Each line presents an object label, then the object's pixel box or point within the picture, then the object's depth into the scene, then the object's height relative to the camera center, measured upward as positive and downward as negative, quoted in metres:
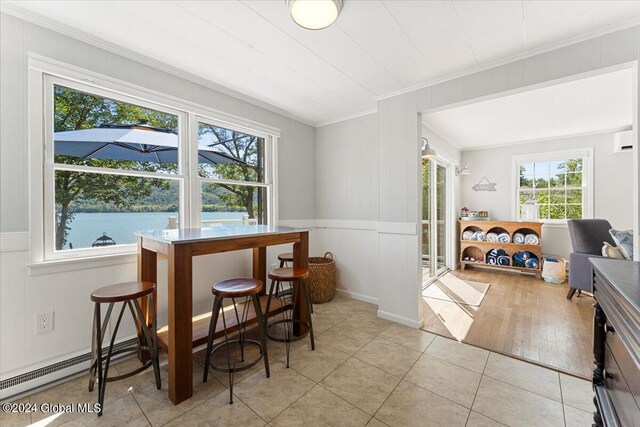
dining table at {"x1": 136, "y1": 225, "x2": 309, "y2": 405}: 1.60 -0.38
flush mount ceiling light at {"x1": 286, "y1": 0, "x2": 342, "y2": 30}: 1.52 +1.20
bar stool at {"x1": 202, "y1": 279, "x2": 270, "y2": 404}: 1.72 -0.62
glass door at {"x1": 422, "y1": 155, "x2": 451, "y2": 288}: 4.11 -0.13
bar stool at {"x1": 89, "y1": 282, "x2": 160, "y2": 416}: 1.53 -0.66
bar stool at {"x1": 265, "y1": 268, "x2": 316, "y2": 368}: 2.20 -0.68
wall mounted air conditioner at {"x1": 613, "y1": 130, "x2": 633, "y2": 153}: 3.90 +1.05
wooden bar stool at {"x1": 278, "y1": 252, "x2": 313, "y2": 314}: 2.95 -0.51
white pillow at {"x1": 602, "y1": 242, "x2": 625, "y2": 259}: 2.83 -0.45
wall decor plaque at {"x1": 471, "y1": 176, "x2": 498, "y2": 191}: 5.30 +0.53
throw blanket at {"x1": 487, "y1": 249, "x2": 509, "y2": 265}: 4.79 -0.84
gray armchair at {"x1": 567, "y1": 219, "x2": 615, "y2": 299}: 3.23 -0.45
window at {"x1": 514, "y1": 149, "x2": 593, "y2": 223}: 4.52 +0.50
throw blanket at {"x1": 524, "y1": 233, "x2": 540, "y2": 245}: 4.52 -0.48
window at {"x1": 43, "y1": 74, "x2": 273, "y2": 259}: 1.90 +0.37
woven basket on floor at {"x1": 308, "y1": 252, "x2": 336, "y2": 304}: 3.33 -0.88
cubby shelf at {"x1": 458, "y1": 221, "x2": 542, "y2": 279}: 4.54 -0.60
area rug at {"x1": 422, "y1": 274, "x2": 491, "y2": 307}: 3.47 -1.14
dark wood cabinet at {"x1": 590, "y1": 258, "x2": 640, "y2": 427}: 0.77 -0.49
